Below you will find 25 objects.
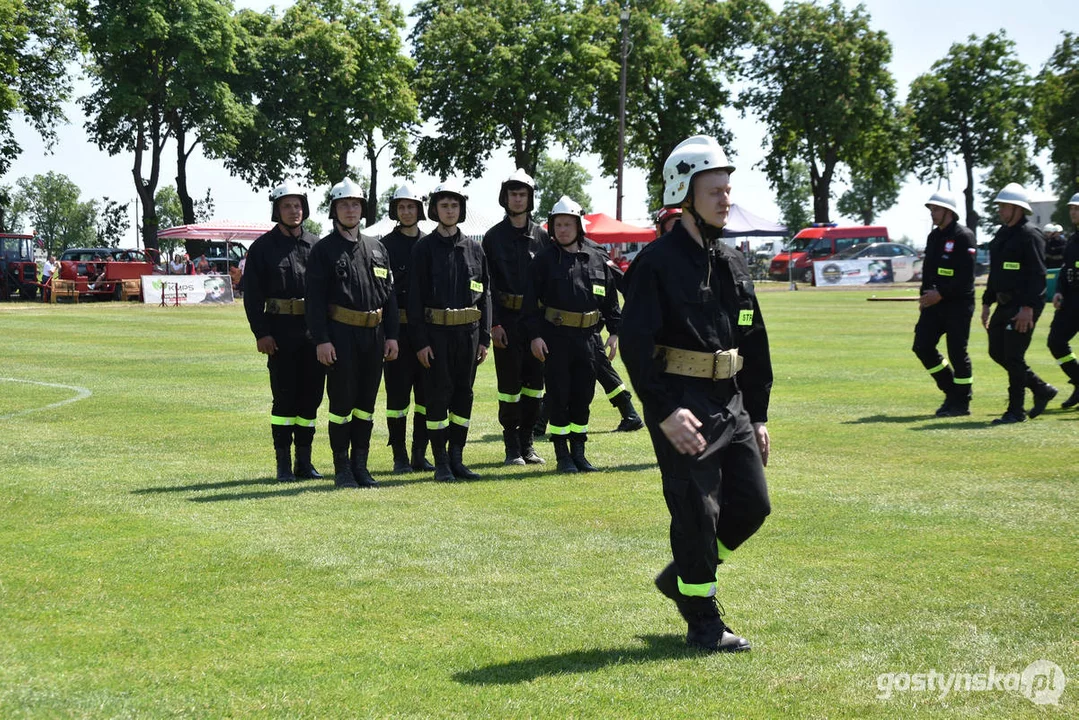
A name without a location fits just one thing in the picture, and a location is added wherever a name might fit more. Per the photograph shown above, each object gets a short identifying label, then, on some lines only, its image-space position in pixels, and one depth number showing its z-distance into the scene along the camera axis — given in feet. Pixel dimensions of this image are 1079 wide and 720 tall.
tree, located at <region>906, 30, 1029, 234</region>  264.52
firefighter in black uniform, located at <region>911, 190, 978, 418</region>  44.91
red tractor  164.66
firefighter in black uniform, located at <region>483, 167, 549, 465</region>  37.19
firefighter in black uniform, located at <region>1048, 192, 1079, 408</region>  46.03
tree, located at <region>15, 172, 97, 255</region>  458.50
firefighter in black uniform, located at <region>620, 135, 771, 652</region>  18.47
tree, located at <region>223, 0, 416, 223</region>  214.90
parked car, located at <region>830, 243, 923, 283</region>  191.11
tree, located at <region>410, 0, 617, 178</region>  229.66
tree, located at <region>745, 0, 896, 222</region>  251.19
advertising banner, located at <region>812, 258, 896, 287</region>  189.37
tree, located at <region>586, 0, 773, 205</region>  244.22
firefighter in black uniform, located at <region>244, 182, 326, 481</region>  34.73
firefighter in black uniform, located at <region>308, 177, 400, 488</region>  32.96
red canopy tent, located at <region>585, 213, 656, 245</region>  176.14
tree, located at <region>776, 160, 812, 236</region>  422.00
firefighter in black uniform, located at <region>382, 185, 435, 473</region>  36.68
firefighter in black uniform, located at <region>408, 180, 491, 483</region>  34.50
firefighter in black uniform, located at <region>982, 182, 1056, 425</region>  43.45
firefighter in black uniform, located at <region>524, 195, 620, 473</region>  35.45
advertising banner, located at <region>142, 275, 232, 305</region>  151.43
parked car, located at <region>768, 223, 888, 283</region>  223.51
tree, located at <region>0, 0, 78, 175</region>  182.09
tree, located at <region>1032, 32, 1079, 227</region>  236.43
